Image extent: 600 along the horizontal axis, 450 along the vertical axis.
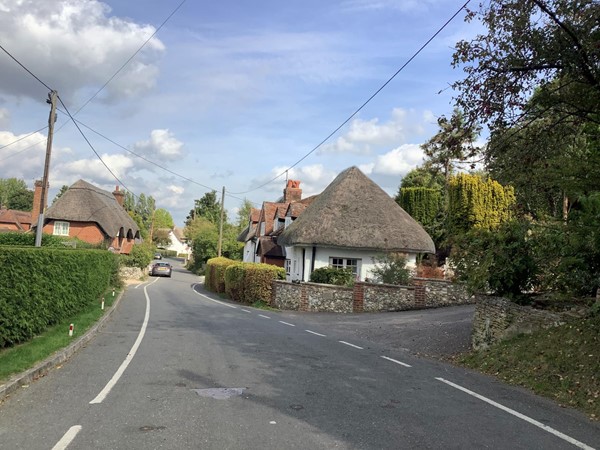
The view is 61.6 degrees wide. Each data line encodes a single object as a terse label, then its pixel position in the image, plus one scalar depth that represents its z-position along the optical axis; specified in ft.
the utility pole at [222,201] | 167.73
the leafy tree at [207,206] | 383.41
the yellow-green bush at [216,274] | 115.65
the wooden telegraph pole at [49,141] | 69.72
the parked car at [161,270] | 199.41
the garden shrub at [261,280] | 86.74
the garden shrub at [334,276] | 85.46
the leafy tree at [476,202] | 105.40
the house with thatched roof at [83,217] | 157.17
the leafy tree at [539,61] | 24.57
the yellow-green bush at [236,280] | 94.69
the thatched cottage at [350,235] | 92.32
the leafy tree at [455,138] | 27.02
